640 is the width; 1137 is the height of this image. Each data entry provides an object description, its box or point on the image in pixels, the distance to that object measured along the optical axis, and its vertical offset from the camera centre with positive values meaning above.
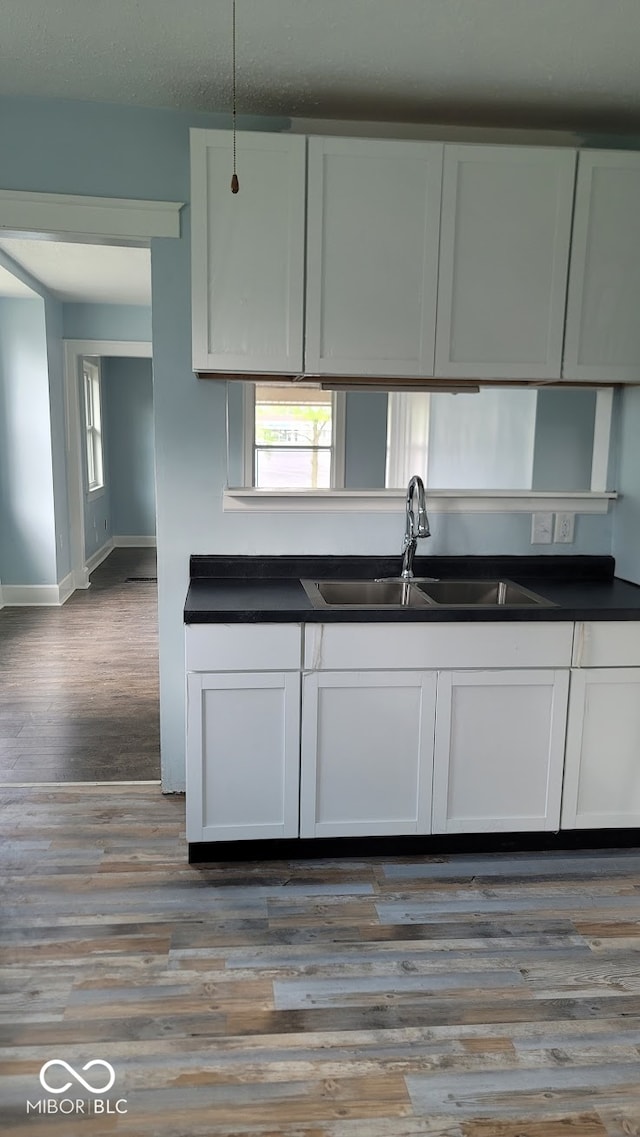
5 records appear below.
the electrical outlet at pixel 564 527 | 3.08 -0.37
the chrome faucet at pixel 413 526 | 2.81 -0.36
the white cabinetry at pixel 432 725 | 2.51 -0.95
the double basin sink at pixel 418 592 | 2.90 -0.61
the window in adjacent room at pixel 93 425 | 8.05 -0.05
